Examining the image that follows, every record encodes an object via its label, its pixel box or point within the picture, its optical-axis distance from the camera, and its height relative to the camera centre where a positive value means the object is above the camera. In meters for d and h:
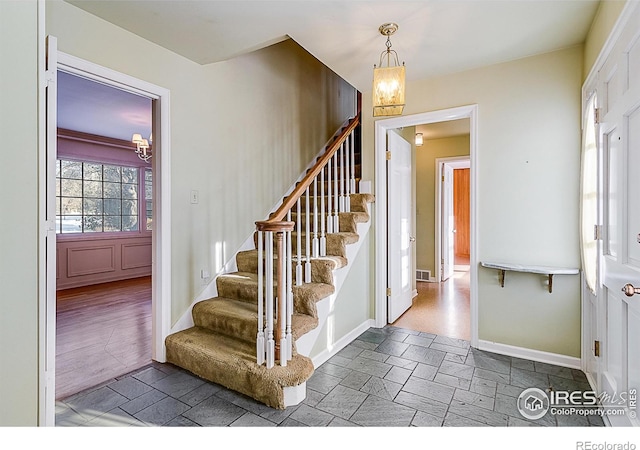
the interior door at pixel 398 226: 3.44 -0.02
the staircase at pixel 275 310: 2.03 -0.68
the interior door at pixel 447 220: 5.75 +0.08
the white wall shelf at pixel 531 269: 2.40 -0.35
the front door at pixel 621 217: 1.43 +0.04
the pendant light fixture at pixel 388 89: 2.09 +0.90
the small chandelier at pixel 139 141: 4.54 +1.20
